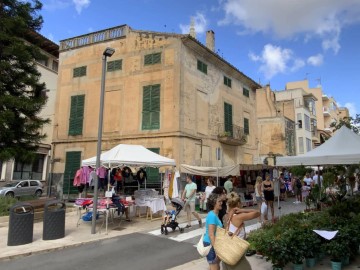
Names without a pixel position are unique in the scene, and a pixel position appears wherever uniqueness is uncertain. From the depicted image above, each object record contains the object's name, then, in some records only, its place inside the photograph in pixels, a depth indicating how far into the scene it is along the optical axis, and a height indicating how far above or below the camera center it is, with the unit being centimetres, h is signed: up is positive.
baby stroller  986 -112
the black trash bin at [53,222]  884 -116
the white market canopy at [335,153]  852 +88
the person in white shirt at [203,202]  1432 -87
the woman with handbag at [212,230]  456 -67
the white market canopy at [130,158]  1106 +85
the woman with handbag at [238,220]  416 -53
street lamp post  972 +141
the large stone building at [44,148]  2875 +319
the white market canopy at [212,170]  1538 +60
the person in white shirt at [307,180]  1798 +23
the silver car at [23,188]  2391 -61
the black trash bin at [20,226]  823 -117
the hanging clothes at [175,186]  1412 -17
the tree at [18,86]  1319 +407
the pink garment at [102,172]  1358 +36
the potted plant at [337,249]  529 -106
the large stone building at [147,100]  1829 +501
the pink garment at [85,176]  1416 +21
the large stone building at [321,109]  5212 +1408
